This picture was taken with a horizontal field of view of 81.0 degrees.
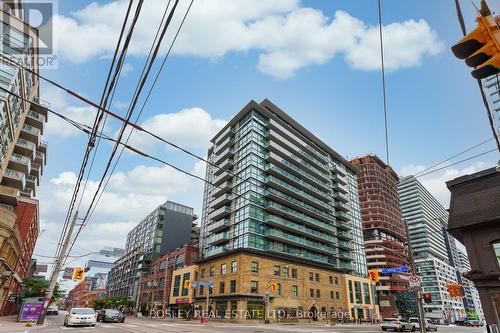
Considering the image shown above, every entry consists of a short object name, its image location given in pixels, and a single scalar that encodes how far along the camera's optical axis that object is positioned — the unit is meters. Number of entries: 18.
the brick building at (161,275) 64.88
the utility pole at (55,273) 21.46
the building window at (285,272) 50.62
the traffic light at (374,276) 26.32
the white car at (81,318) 20.41
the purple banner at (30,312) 27.06
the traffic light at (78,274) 28.34
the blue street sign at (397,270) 20.24
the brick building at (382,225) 91.62
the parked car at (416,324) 32.45
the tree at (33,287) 43.38
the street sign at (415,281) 16.88
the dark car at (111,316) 26.48
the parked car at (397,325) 30.81
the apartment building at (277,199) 52.34
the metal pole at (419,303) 15.66
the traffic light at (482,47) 3.65
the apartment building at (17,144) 31.34
